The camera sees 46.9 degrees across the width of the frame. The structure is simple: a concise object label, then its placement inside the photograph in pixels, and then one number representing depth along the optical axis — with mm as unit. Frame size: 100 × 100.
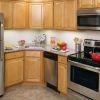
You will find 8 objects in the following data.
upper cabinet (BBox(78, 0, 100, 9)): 2277
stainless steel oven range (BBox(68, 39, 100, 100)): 2045
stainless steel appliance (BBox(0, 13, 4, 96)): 2520
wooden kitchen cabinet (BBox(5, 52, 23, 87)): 2765
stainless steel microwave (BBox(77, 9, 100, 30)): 2222
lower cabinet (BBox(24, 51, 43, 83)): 2986
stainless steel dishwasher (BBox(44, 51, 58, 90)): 2698
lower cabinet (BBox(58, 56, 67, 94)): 2525
